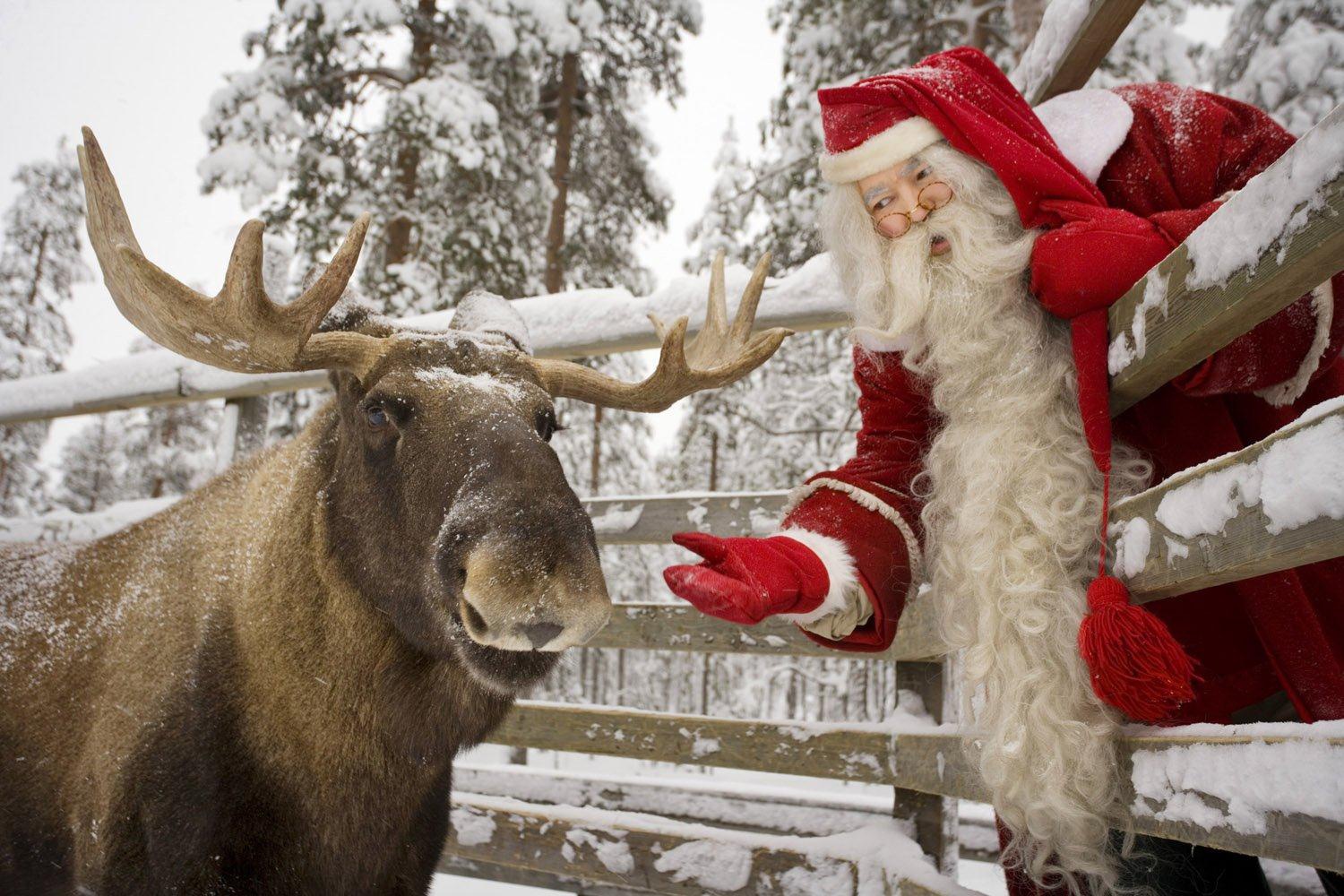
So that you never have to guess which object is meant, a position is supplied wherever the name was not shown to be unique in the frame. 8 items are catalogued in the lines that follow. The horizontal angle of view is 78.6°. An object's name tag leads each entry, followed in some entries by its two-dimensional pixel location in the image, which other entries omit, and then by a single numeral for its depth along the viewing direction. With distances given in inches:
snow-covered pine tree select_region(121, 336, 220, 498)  512.1
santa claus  57.1
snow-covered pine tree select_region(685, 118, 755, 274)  369.4
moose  82.4
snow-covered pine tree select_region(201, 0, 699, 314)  331.6
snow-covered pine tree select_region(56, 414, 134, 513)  906.1
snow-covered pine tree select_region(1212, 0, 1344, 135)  313.9
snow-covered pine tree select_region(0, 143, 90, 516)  694.5
